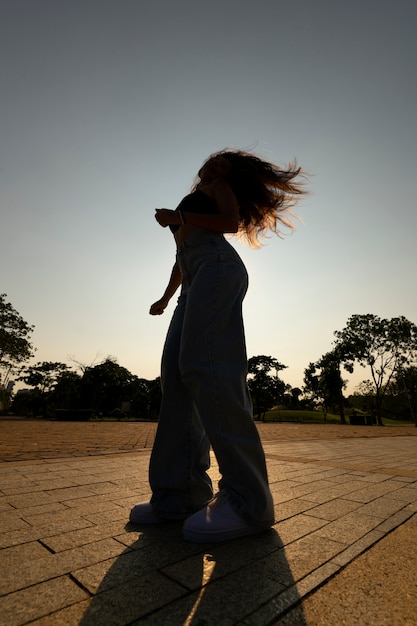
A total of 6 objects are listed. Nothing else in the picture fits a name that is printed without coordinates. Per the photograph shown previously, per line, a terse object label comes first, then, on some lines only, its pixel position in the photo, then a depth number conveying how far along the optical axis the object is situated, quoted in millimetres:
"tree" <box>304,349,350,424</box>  33669
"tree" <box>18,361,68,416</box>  40506
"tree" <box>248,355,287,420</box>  53466
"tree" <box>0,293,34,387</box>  27250
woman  1400
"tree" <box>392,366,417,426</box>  53938
